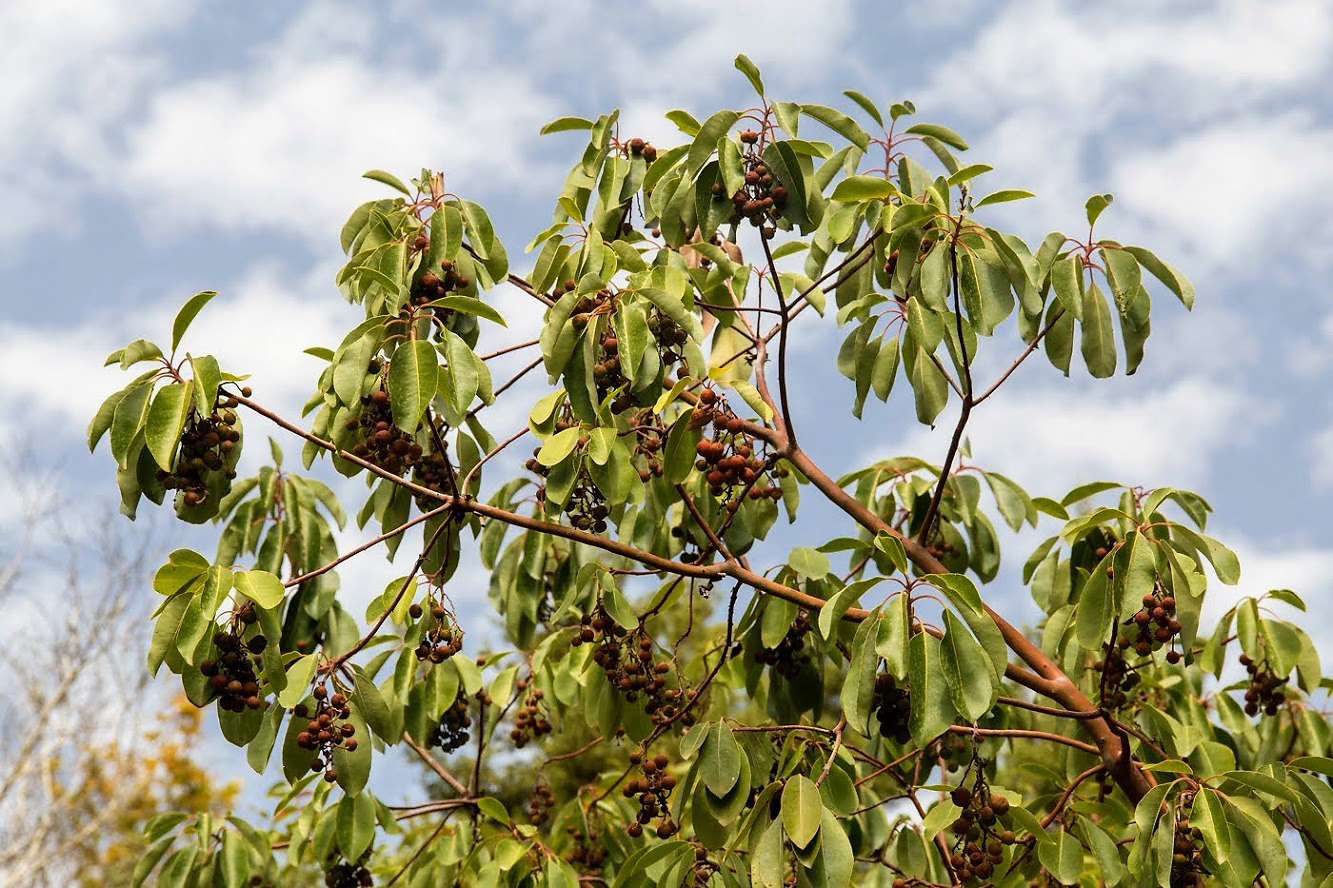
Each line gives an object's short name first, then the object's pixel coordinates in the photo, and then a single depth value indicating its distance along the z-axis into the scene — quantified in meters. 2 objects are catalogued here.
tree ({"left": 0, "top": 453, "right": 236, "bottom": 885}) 14.33
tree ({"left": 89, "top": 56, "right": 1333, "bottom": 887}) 2.43
